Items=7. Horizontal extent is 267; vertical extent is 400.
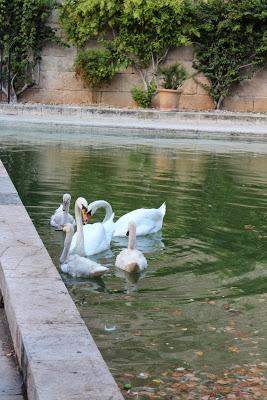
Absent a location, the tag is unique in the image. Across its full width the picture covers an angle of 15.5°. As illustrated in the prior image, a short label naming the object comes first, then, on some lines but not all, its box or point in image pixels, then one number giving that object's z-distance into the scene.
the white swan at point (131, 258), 6.49
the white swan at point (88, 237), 7.00
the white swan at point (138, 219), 7.83
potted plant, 21.22
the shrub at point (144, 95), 21.76
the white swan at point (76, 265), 6.35
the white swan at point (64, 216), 7.83
